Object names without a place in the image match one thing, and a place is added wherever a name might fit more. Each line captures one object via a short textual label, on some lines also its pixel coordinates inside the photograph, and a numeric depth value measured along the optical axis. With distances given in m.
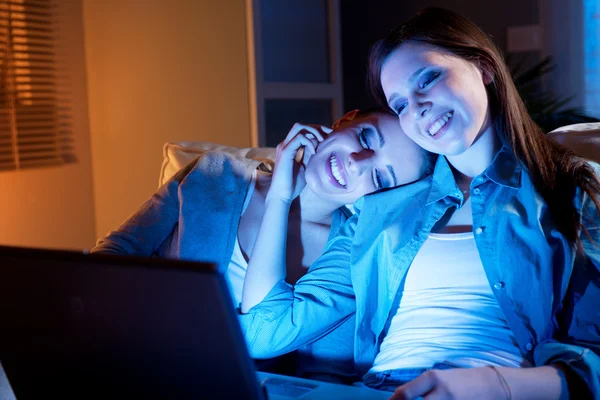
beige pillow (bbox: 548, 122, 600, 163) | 1.66
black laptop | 0.78
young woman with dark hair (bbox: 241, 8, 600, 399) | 1.41
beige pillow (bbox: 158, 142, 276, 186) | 2.16
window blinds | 3.24
